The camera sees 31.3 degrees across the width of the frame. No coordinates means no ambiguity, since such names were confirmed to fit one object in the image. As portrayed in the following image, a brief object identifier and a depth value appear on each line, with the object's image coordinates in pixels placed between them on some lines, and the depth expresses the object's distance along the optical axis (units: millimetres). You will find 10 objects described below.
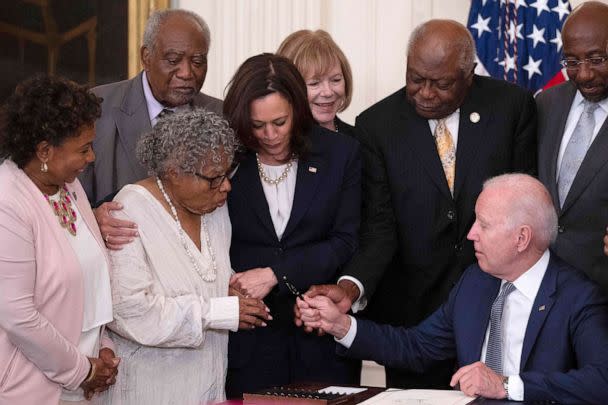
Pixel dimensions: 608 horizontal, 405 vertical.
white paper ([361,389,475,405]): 3549
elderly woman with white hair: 3889
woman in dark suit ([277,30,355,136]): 5078
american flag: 6195
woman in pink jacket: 3486
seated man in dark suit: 3642
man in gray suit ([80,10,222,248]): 4504
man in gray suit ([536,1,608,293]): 4523
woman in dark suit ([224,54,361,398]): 4145
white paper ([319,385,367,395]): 3656
